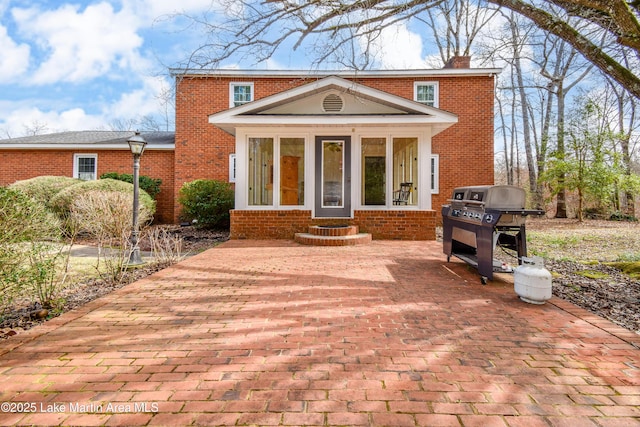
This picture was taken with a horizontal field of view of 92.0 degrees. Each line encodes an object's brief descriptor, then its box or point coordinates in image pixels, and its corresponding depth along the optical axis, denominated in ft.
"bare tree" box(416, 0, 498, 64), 19.24
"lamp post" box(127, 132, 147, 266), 19.61
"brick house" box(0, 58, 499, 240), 28.02
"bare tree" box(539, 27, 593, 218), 44.14
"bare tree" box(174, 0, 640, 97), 13.85
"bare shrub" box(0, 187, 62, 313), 10.55
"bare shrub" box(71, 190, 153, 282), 16.61
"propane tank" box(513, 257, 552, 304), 11.71
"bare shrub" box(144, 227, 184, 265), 19.11
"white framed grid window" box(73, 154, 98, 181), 44.75
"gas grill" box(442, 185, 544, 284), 13.52
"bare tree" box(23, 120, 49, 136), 99.40
